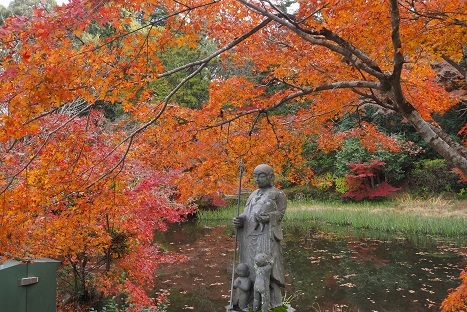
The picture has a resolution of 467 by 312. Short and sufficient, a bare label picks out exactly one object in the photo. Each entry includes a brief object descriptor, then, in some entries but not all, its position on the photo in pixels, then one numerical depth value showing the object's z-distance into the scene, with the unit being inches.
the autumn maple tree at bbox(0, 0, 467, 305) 130.6
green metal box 179.0
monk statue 190.1
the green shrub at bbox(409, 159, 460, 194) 758.5
